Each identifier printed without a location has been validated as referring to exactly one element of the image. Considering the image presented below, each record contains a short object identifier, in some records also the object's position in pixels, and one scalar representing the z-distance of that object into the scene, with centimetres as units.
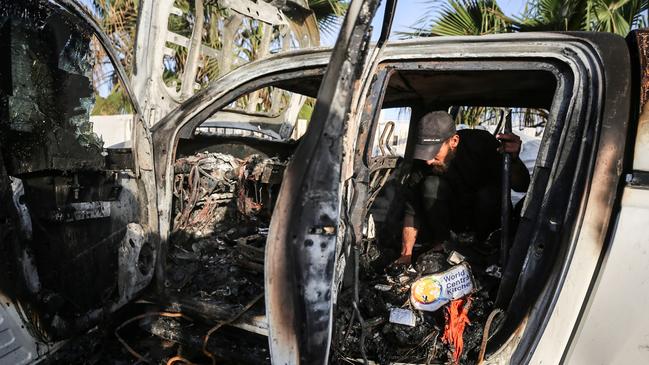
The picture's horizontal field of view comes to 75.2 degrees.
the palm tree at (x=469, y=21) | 577
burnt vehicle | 146
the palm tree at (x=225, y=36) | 311
